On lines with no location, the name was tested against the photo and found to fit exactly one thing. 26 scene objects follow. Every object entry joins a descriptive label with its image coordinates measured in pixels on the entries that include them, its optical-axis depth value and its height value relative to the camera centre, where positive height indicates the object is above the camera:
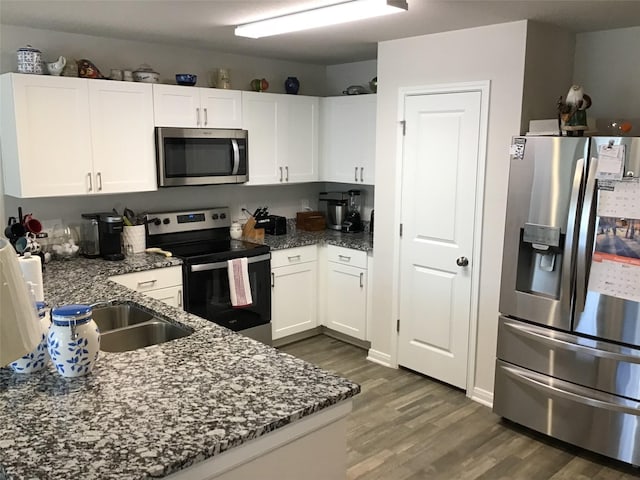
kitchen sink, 2.34 -0.75
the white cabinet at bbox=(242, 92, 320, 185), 4.36 +0.19
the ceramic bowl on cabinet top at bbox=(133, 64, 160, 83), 3.80 +0.57
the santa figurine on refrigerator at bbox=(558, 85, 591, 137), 2.97 +0.26
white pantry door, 3.54 -0.45
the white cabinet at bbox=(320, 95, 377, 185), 4.46 +0.18
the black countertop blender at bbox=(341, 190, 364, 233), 4.81 -0.49
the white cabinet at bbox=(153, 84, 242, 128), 3.81 +0.38
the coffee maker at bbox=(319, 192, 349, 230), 4.90 -0.44
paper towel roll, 2.20 -0.45
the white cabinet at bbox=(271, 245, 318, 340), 4.35 -1.05
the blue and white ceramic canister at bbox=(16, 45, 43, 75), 3.30 +0.58
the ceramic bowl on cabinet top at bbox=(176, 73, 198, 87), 3.94 +0.57
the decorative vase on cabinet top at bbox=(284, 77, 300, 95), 4.75 +0.64
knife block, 4.46 -0.58
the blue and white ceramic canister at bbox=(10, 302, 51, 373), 1.81 -0.67
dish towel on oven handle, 3.96 -0.88
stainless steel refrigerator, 2.74 -0.68
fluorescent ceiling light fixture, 2.61 +0.75
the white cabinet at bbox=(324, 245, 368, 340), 4.36 -1.06
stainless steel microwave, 3.85 +0.03
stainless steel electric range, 3.82 -0.73
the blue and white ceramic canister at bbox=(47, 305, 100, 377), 1.72 -0.57
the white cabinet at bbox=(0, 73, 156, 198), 3.28 +0.14
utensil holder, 3.84 -0.55
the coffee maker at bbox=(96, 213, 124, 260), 3.65 -0.51
